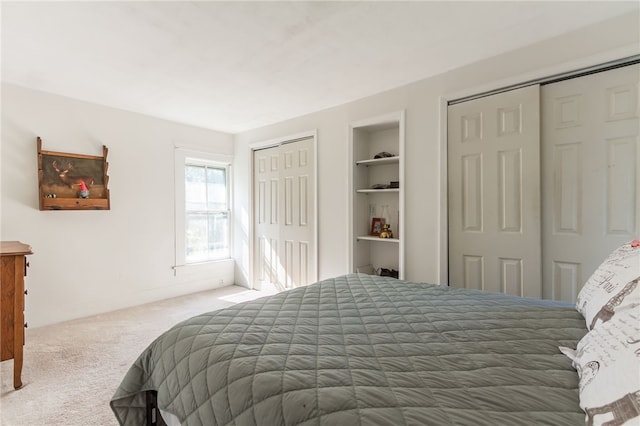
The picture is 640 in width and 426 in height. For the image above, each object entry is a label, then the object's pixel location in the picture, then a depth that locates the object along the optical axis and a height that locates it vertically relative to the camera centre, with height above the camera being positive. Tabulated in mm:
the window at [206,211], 4504 +31
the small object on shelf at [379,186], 3392 +295
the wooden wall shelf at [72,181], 3162 +373
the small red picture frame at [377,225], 3509 -159
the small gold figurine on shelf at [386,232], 3324 -230
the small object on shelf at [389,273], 3331 -684
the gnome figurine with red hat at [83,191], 3367 +259
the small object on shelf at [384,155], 3318 +635
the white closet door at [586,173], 1972 +255
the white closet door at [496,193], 2324 +148
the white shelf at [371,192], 3389 +227
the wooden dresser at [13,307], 2057 -643
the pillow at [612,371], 647 -414
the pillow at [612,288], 1039 -299
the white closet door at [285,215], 3961 -37
